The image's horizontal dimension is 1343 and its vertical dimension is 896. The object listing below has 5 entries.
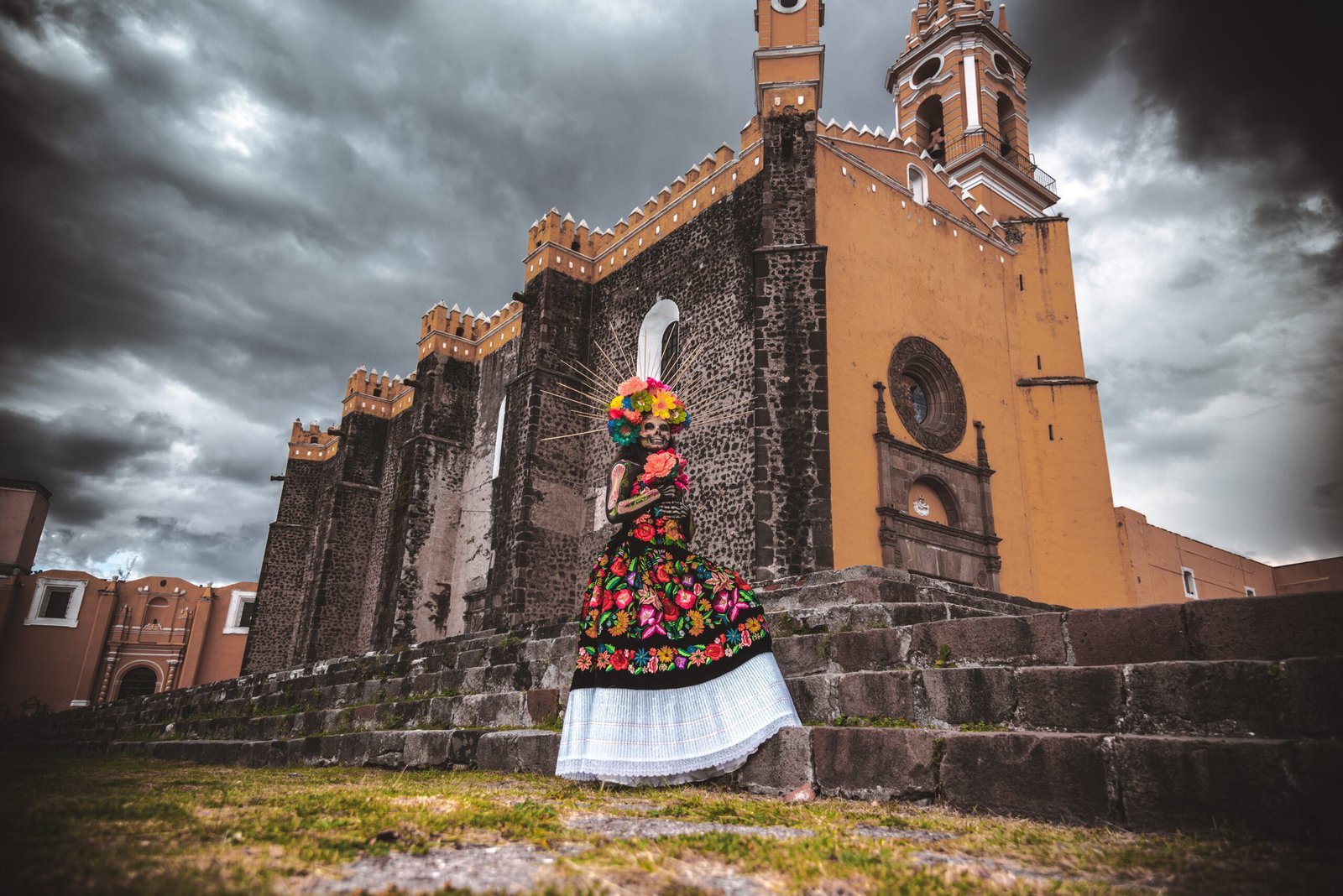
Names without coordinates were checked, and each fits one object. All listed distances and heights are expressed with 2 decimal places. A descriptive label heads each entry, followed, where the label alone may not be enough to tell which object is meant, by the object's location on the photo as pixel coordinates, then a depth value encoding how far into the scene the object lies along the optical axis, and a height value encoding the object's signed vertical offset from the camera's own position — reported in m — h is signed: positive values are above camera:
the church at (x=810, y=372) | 11.02 +5.41
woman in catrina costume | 3.93 +0.21
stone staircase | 2.51 +0.00
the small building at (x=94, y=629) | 25.33 +1.60
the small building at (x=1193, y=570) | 20.52 +4.30
